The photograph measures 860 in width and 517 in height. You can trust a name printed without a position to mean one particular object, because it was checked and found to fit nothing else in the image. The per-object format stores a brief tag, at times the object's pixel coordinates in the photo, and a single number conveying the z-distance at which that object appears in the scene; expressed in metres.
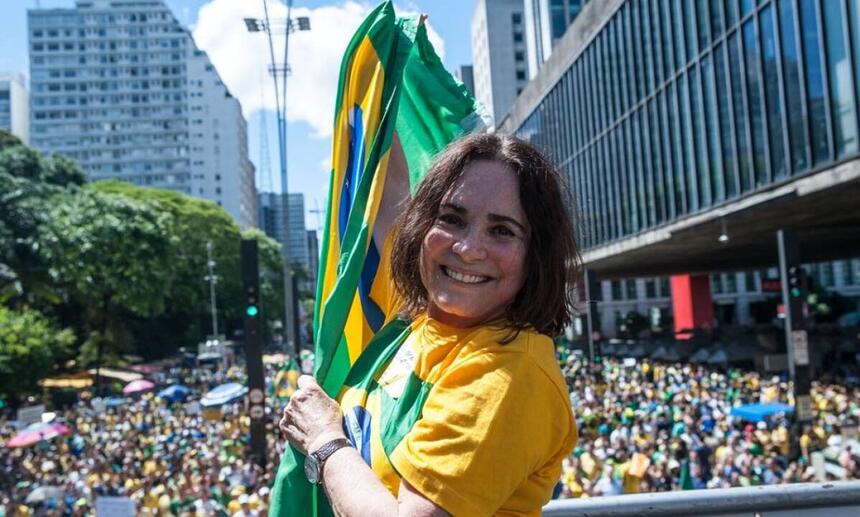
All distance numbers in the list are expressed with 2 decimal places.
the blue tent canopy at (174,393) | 25.95
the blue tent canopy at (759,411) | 13.56
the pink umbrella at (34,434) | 16.22
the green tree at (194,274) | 49.19
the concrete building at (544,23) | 55.25
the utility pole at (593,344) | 20.71
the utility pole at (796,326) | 12.13
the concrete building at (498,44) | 60.84
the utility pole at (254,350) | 12.59
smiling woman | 1.32
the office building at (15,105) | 105.19
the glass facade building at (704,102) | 16.08
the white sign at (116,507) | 8.50
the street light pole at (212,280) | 48.81
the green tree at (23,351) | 24.67
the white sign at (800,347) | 12.28
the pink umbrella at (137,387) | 28.66
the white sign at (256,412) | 12.68
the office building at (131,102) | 98.44
